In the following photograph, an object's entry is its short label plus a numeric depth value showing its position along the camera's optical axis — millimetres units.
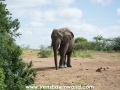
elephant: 15555
